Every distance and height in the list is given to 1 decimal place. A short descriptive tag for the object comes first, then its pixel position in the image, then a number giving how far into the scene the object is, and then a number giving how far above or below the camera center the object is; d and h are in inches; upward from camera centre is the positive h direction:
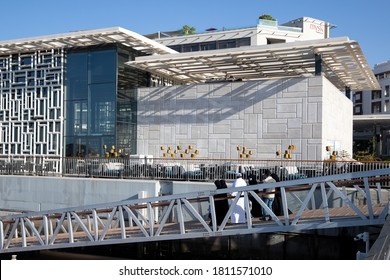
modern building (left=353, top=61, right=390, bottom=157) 1940.2 +105.8
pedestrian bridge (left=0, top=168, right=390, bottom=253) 422.9 -75.6
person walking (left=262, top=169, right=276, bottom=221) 495.2 -58.5
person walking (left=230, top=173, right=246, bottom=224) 487.9 -69.8
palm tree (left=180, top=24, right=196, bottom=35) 2314.2 +548.8
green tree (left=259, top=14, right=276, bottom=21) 2202.4 +578.6
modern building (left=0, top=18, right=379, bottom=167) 893.8 +94.1
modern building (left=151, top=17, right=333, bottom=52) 1847.9 +418.9
